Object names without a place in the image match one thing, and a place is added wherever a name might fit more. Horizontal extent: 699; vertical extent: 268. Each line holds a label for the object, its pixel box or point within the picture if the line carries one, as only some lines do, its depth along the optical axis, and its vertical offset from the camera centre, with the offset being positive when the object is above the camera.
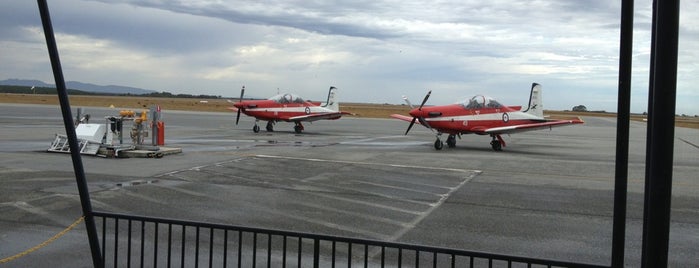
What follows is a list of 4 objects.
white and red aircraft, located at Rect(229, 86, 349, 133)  32.62 +0.28
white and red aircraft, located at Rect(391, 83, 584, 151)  23.88 +0.07
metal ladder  18.00 -1.19
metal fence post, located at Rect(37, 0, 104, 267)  4.34 +0.02
